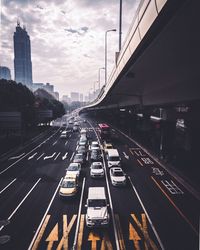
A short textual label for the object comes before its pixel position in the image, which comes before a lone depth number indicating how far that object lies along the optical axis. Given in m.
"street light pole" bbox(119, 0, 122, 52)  27.79
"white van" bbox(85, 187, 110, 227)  16.20
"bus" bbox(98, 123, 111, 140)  54.22
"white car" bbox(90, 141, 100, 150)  43.06
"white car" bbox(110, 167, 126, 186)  24.59
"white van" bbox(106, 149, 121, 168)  31.34
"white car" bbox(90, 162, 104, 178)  27.41
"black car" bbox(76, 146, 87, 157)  38.47
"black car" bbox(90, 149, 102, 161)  35.91
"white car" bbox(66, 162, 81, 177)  26.35
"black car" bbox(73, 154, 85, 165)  33.35
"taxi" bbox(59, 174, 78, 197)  21.43
